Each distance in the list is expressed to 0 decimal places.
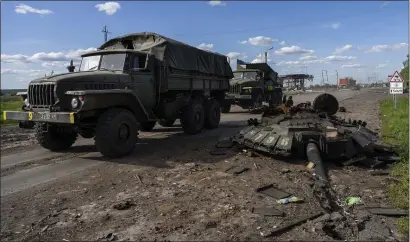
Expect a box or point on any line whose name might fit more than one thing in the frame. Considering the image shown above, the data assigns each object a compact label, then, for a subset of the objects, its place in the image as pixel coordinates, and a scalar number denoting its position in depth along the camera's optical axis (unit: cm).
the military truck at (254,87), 1945
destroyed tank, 745
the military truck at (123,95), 807
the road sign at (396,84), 1845
